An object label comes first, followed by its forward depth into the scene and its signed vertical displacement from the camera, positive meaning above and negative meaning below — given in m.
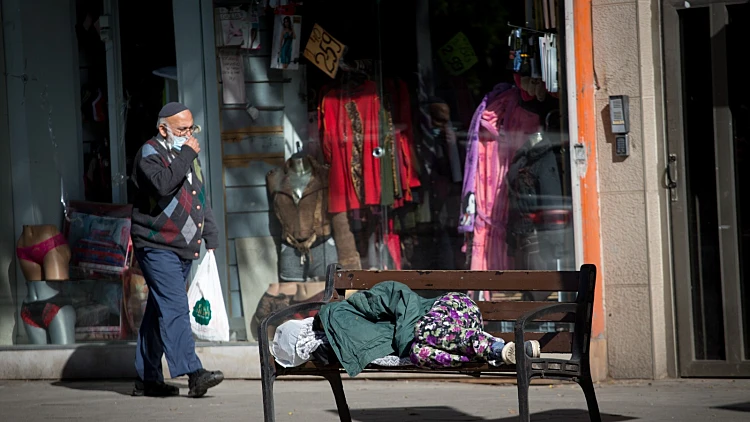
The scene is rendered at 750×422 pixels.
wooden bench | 9.87 -0.74
